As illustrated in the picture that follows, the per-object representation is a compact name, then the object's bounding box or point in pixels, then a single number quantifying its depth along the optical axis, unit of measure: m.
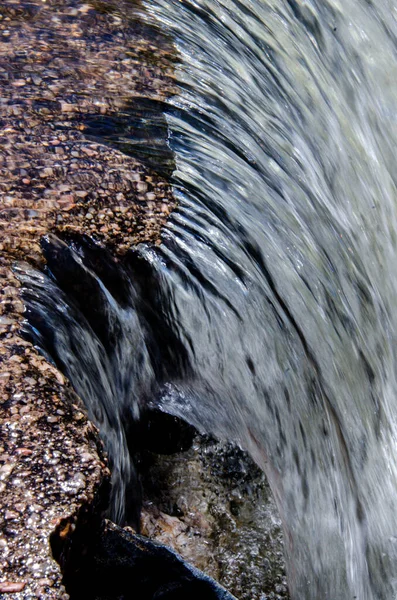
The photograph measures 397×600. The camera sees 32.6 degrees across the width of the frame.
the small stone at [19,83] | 3.20
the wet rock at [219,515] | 2.89
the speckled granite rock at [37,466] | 1.46
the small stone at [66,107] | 3.22
